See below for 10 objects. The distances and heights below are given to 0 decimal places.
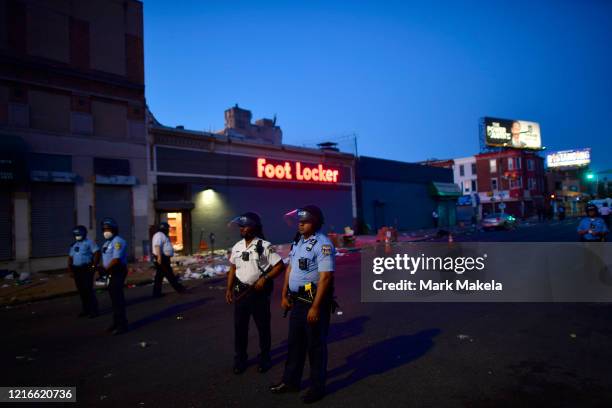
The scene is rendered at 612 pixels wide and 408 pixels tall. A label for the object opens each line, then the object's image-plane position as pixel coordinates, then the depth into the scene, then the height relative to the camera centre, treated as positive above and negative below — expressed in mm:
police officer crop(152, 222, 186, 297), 9828 -826
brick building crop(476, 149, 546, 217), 58750 +4936
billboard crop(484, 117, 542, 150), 55500 +11712
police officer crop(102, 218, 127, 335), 6613 -735
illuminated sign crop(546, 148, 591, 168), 69188 +9439
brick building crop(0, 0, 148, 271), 14805 +4402
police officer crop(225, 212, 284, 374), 4715 -770
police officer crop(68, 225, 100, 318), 7980 -829
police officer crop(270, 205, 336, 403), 3895 -807
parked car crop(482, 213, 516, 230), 33084 -670
